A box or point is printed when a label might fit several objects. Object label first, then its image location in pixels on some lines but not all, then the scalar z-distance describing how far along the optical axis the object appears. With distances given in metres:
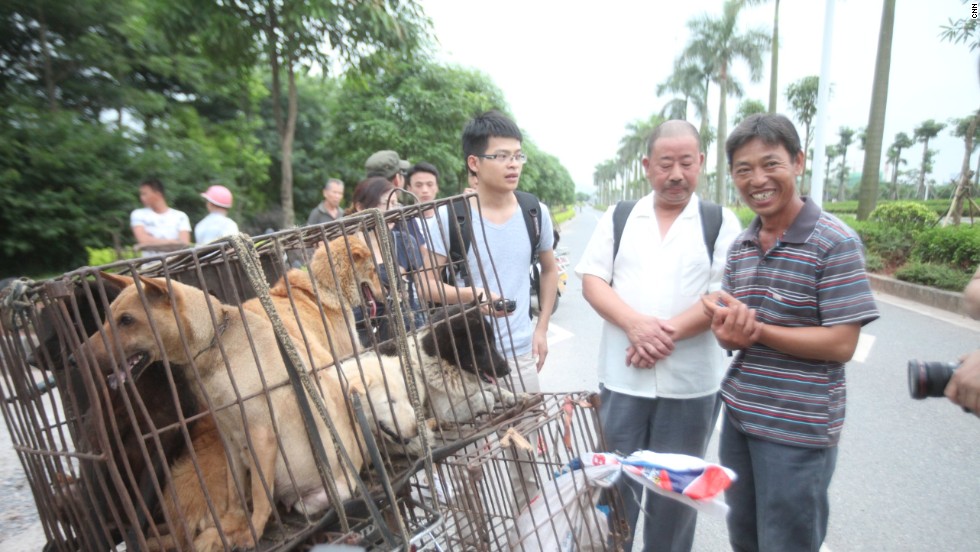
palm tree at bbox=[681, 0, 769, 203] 29.90
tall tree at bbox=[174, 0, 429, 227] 7.80
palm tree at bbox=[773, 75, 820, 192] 41.69
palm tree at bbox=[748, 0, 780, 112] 23.08
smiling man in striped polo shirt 1.82
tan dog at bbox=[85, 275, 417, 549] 1.52
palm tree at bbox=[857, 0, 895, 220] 12.85
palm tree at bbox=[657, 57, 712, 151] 34.38
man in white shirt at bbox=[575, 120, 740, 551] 2.24
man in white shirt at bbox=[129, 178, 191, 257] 6.02
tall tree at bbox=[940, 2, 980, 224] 12.00
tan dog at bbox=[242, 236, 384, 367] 2.27
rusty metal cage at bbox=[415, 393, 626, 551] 1.68
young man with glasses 2.69
